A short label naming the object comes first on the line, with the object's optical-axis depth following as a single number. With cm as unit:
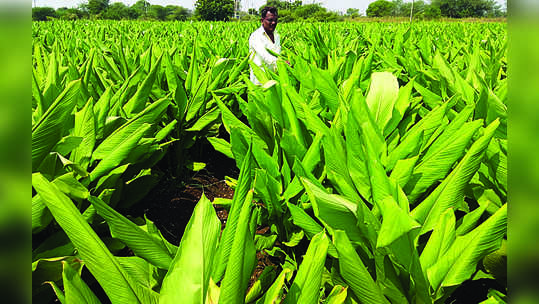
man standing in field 437
